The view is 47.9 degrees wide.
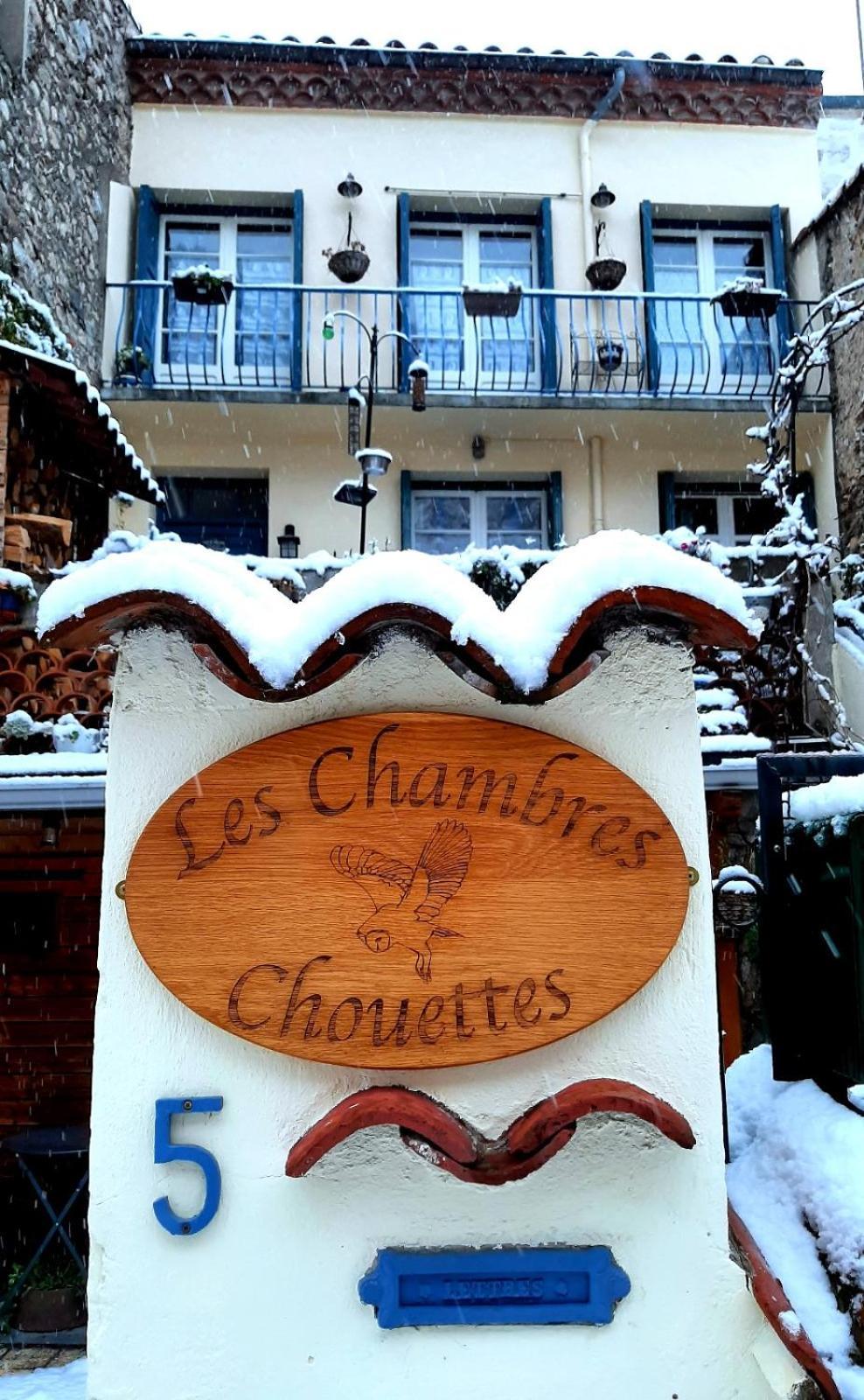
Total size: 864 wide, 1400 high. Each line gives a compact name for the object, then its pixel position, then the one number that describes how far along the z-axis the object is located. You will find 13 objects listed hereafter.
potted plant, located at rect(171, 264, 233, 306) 8.79
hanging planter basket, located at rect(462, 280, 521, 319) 9.12
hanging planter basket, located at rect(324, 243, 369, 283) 9.66
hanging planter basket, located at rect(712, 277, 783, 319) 8.95
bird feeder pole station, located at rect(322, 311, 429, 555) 7.20
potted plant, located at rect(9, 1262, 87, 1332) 4.59
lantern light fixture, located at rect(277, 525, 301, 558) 9.18
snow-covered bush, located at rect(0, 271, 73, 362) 7.20
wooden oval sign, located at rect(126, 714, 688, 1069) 1.96
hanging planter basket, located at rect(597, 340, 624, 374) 9.80
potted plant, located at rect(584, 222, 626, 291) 9.86
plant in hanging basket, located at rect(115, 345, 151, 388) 9.41
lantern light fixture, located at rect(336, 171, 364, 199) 9.93
